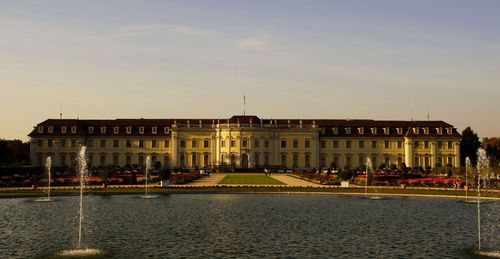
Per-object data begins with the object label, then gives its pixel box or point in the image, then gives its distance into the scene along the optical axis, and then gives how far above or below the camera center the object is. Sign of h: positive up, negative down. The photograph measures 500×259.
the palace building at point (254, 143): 96.06 +2.29
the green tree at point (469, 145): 107.12 +1.87
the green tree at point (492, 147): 104.64 +1.50
